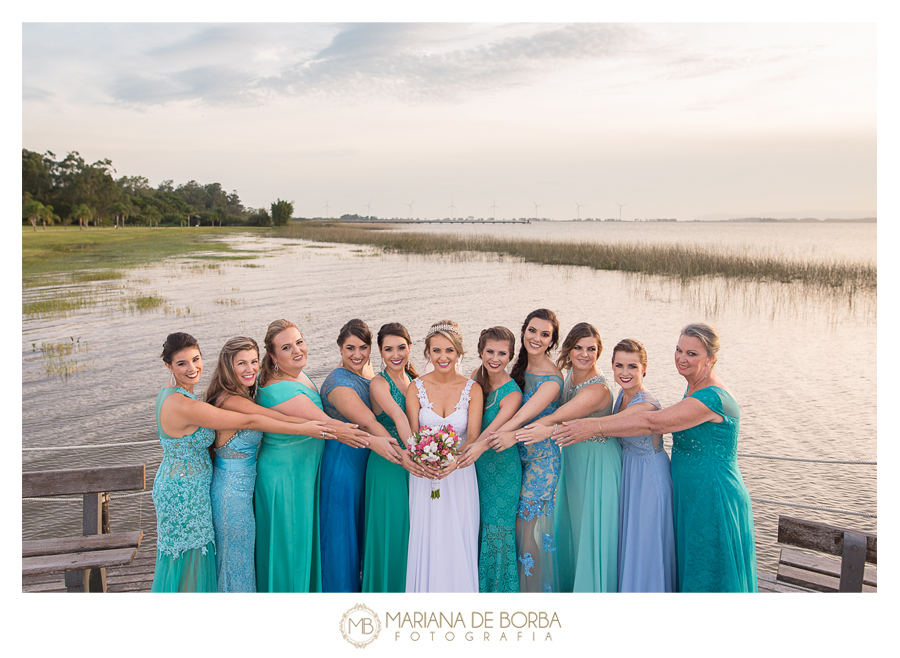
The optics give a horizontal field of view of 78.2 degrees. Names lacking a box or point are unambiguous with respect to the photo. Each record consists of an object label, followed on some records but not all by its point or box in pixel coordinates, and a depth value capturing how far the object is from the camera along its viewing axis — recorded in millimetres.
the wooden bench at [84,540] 3713
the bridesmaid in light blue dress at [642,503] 3686
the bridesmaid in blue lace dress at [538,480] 3789
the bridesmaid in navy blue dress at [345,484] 3822
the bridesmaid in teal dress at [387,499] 3812
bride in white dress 3758
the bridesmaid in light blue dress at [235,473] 3588
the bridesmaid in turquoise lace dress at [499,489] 3771
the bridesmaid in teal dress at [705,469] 3531
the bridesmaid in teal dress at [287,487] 3695
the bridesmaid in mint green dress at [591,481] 3770
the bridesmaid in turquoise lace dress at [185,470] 3436
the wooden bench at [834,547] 3271
